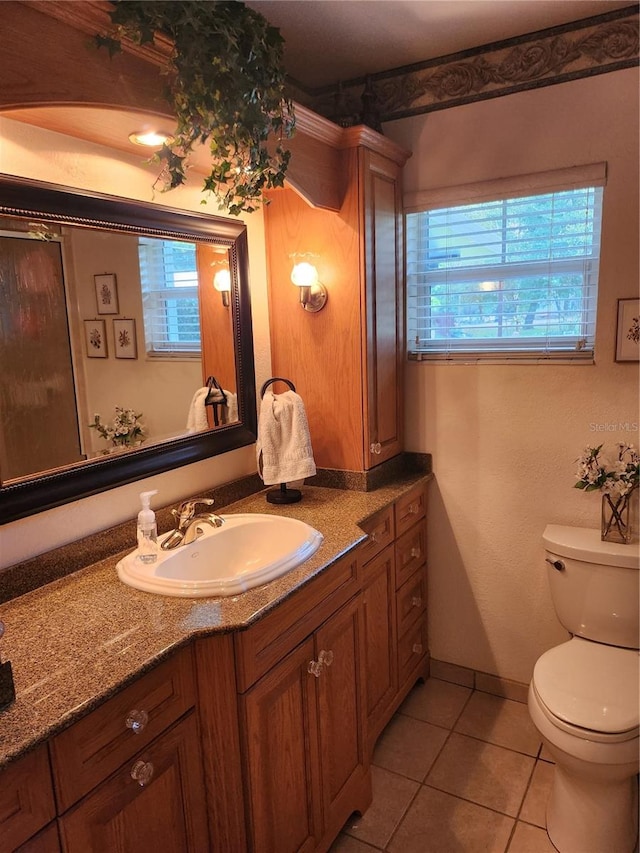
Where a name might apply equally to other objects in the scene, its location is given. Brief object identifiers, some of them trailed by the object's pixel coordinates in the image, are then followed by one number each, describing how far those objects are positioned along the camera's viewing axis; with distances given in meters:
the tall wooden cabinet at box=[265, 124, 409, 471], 2.18
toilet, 1.71
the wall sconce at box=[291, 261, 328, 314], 2.19
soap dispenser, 1.64
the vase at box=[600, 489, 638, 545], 2.13
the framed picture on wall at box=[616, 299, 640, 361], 2.10
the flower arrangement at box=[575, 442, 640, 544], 2.10
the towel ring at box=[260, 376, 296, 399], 2.18
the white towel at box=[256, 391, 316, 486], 2.12
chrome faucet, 1.73
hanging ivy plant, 1.28
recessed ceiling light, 1.56
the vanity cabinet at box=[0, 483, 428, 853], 1.08
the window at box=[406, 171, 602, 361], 2.19
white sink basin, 1.49
